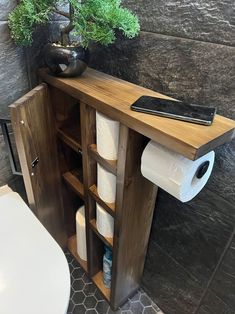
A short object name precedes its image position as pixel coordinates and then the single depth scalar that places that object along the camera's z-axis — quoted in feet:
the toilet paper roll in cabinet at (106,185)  2.56
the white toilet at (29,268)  2.07
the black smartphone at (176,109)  1.80
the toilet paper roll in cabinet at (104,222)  2.88
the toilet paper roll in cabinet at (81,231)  3.63
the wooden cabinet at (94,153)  1.78
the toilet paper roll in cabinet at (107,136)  2.21
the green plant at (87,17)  2.04
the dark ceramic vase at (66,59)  2.30
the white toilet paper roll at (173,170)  1.78
